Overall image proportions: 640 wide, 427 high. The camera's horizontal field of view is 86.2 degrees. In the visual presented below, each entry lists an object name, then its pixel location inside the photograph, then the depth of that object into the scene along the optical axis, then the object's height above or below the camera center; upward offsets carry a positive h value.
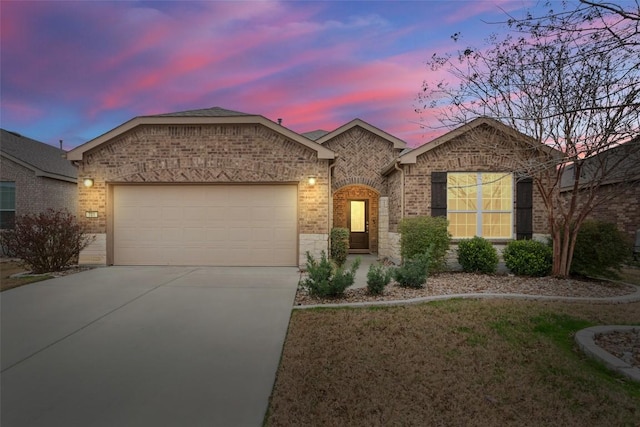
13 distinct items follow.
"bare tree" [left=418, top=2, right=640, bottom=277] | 6.94 +2.54
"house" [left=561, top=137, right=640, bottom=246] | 11.10 +0.07
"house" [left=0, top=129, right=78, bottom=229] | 14.74 +1.21
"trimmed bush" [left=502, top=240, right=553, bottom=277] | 8.84 -1.25
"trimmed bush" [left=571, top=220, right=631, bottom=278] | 8.20 -0.95
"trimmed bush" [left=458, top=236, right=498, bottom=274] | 9.30 -1.23
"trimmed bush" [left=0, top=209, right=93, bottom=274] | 9.17 -0.84
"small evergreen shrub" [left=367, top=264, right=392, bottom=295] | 6.83 -1.40
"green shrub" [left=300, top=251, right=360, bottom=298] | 6.61 -1.36
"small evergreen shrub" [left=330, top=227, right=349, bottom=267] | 10.71 -1.10
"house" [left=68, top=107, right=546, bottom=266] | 10.12 +0.62
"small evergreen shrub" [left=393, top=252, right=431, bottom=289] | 7.40 -1.36
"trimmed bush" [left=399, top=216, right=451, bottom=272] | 9.02 -0.74
